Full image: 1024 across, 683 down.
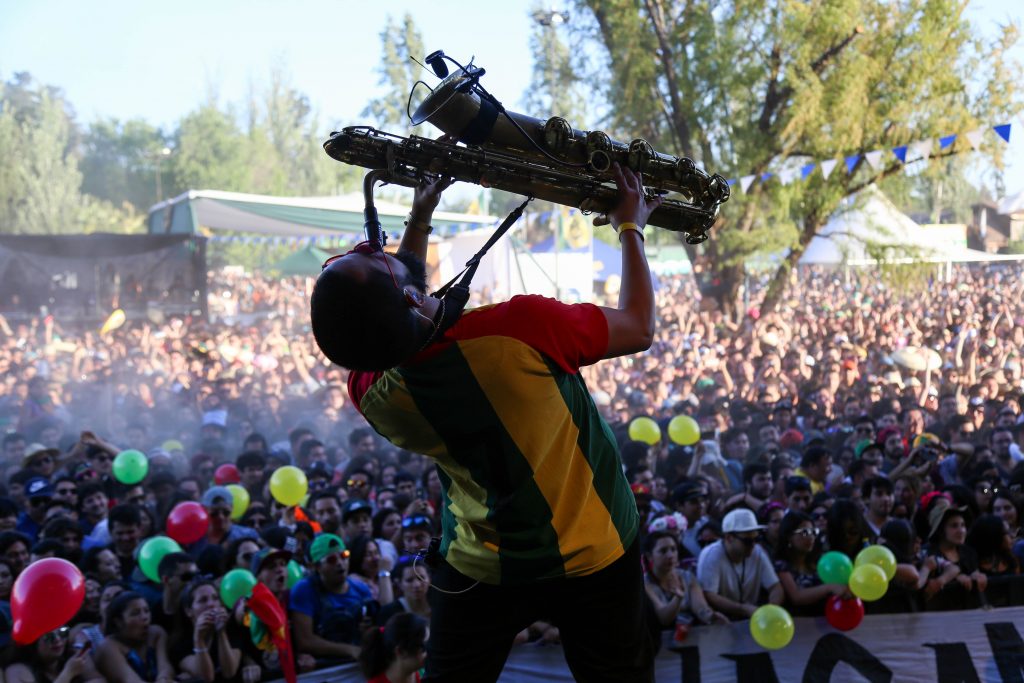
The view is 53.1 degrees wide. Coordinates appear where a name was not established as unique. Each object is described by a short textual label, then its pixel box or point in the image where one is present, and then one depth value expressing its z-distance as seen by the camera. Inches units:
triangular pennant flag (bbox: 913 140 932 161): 581.8
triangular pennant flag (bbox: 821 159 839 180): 619.5
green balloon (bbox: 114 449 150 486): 328.2
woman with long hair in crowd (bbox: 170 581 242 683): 193.9
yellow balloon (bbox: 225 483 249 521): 298.2
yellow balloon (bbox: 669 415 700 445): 372.8
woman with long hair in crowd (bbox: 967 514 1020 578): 245.4
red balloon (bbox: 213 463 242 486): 338.0
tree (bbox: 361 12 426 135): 1414.9
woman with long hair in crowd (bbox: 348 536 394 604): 237.5
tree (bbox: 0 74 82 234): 1572.3
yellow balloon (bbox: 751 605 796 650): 207.8
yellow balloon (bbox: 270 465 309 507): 300.0
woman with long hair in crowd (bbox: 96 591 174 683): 192.2
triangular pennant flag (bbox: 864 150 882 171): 605.9
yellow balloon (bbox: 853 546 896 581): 221.3
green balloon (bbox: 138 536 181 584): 229.1
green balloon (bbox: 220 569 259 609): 208.2
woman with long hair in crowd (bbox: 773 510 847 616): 227.6
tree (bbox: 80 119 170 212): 2094.0
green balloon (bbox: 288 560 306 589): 228.2
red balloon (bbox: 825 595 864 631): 216.2
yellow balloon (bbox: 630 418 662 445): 377.7
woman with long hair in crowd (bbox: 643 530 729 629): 216.8
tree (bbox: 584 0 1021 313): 653.3
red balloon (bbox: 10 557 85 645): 183.0
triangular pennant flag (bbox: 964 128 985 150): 565.3
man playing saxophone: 95.7
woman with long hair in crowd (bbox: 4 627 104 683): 183.5
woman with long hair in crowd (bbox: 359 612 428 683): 185.6
